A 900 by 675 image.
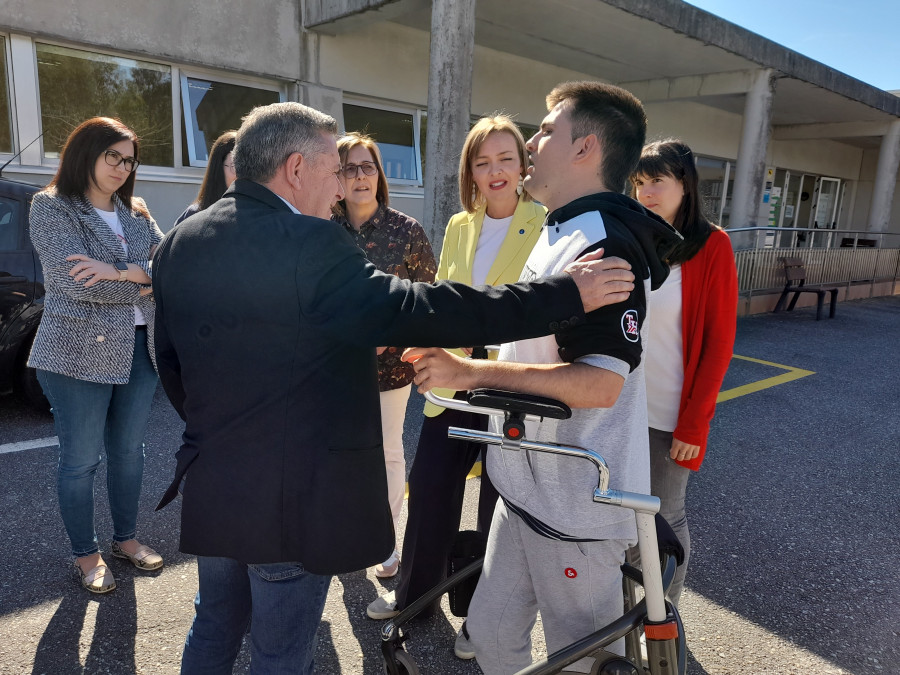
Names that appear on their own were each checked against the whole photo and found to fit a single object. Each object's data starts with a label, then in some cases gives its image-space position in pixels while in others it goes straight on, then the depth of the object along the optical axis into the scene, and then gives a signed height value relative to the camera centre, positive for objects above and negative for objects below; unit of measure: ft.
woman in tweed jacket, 8.20 -1.78
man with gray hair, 4.30 -1.00
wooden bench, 33.04 -3.17
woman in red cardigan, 7.25 -1.22
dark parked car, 13.84 -2.07
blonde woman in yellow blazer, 8.04 -0.77
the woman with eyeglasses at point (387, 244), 9.08 -0.48
